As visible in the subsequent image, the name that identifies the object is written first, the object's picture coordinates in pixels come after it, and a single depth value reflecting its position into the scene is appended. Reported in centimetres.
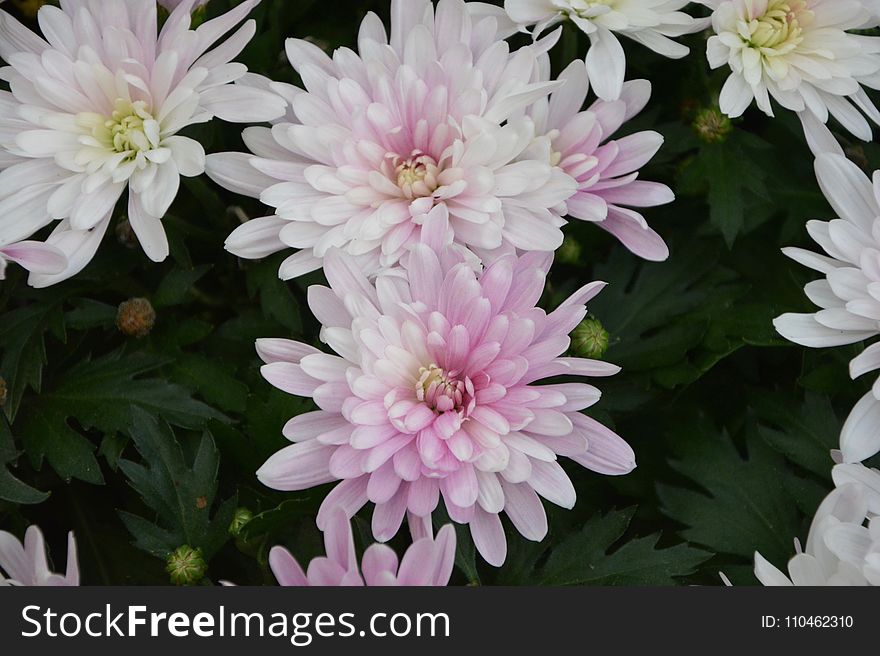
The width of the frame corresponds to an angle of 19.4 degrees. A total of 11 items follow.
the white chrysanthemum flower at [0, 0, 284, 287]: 54
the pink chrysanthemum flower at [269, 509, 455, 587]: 52
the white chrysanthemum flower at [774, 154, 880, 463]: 55
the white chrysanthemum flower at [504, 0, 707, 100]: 55
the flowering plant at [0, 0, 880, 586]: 53
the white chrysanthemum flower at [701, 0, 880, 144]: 56
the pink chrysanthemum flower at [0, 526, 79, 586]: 53
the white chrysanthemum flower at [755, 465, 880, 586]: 53
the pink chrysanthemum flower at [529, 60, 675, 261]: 55
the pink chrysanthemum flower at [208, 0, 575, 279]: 54
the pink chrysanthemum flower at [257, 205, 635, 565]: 53
